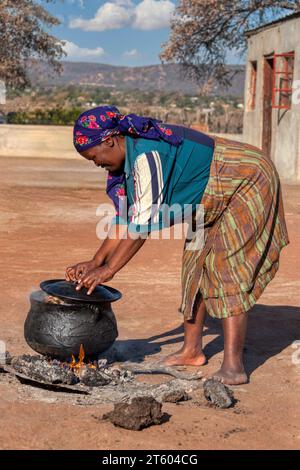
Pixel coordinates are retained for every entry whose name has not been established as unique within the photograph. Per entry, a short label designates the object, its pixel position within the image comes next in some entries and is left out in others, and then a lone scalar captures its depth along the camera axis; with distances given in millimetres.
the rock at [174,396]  4508
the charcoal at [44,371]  4590
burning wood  4609
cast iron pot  4828
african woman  4305
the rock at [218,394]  4441
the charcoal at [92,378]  4703
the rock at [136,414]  3955
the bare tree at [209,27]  26500
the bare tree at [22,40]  25172
